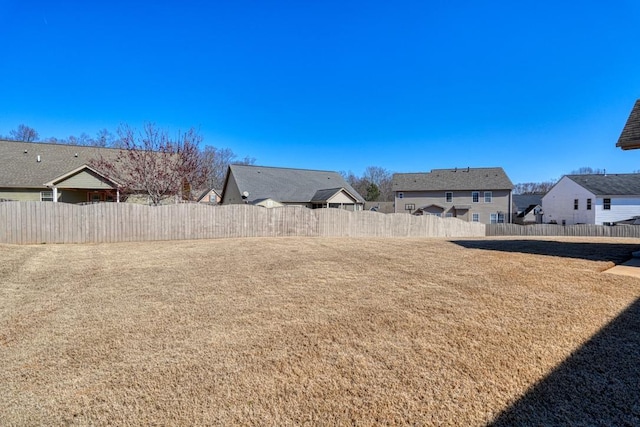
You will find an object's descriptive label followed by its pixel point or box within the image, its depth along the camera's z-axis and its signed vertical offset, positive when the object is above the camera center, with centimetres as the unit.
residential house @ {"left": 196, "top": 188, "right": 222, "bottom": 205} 4284 +217
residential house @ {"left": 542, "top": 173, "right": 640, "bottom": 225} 3058 +85
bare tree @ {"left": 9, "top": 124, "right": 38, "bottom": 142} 3766 +934
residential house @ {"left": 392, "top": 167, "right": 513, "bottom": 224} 3541 +176
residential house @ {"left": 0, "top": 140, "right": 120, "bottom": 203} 1744 +218
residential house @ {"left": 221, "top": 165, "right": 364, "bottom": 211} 2634 +193
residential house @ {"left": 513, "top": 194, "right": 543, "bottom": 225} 3890 -9
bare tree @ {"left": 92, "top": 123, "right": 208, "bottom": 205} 1667 +258
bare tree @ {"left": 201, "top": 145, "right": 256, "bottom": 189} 4519 +662
